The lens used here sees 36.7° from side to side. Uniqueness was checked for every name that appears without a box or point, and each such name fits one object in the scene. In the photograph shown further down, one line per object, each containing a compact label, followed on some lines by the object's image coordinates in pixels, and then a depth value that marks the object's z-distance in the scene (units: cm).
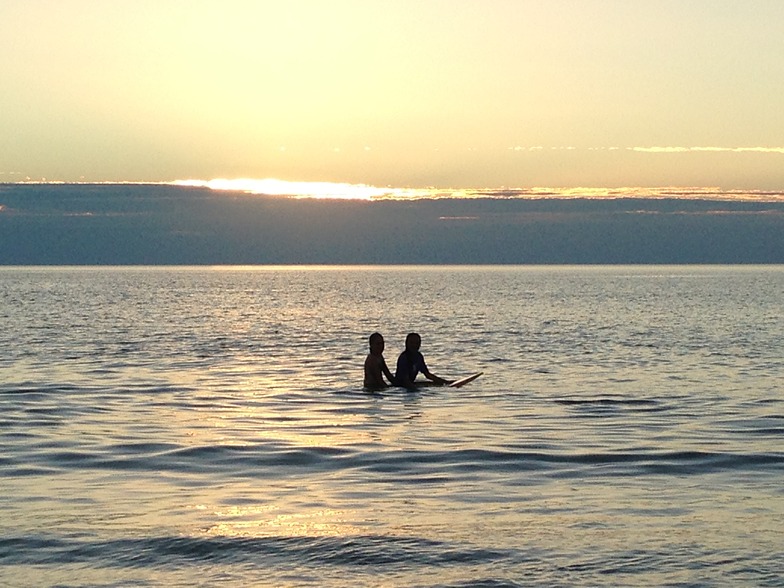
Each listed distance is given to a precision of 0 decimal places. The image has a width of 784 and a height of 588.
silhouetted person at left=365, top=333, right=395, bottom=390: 2902
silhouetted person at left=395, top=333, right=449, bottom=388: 2906
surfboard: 2997
